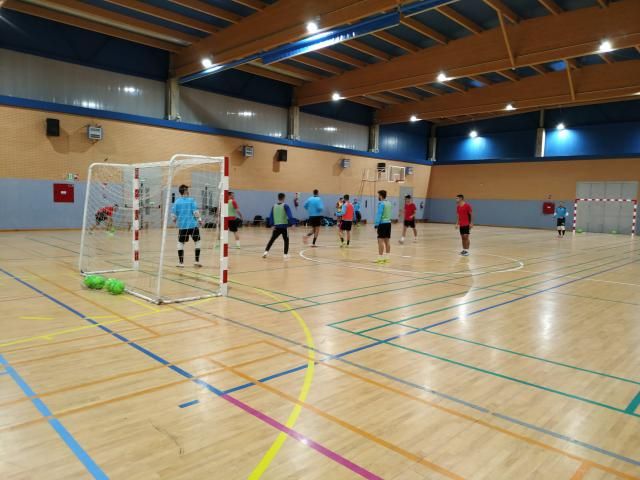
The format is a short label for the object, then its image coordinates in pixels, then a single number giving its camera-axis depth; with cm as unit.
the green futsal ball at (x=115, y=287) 754
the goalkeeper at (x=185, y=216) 1009
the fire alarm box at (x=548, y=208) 3198
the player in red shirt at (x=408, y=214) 1828
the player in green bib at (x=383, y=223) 1222
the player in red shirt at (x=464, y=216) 1401
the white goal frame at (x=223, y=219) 718
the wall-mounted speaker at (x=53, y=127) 1875
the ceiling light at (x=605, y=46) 1611
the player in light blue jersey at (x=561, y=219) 2456
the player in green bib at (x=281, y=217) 1164
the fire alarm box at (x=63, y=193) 1947
